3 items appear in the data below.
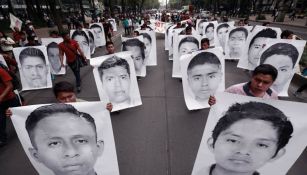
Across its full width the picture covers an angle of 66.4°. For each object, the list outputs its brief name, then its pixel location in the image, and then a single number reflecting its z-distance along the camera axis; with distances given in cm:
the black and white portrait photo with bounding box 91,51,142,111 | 514
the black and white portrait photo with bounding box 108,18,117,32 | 2092
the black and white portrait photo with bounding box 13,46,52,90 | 670
